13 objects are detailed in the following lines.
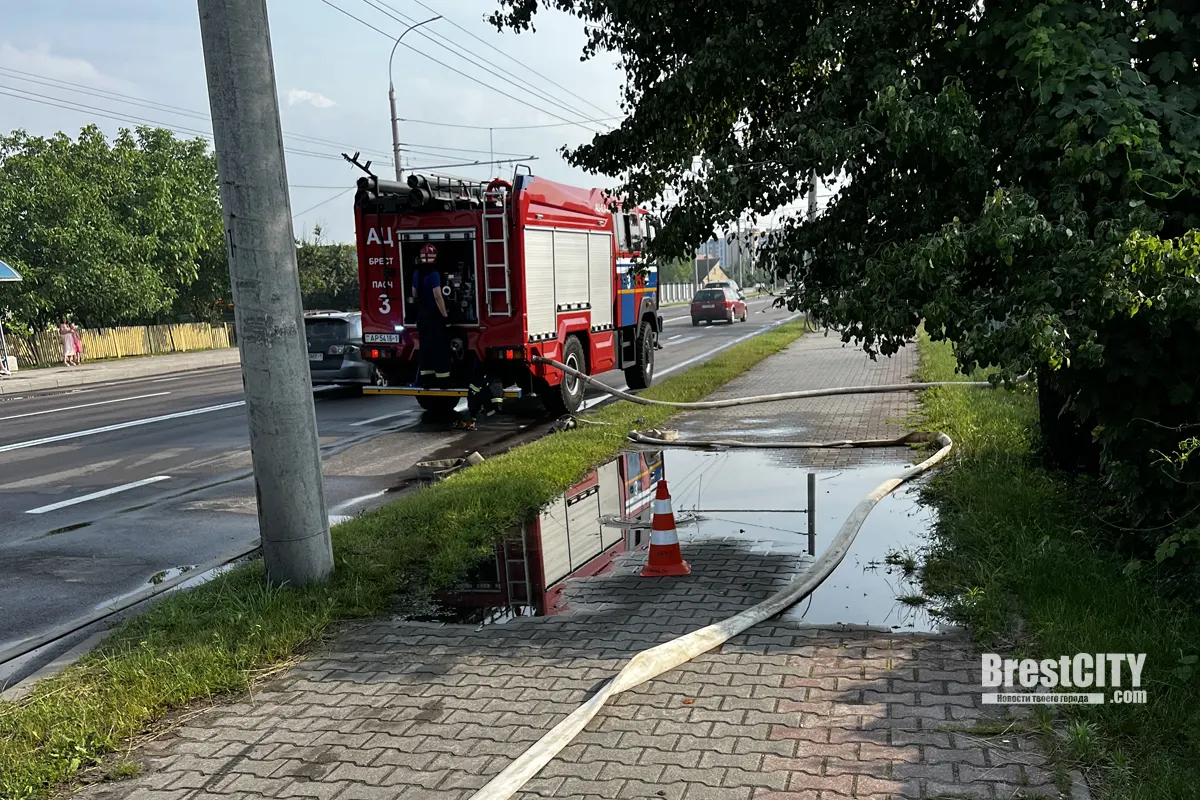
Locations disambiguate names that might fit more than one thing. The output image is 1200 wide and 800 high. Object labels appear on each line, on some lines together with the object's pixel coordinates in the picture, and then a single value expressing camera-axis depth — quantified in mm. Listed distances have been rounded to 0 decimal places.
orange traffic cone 5988
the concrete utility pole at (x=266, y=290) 5355
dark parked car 16453
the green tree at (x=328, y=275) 41750
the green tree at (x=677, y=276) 127806
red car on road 41406
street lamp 32156
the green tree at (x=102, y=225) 29875
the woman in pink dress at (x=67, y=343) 29531
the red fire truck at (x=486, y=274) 12266
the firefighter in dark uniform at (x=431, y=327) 12219
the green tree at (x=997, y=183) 4590
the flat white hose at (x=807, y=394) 13133
